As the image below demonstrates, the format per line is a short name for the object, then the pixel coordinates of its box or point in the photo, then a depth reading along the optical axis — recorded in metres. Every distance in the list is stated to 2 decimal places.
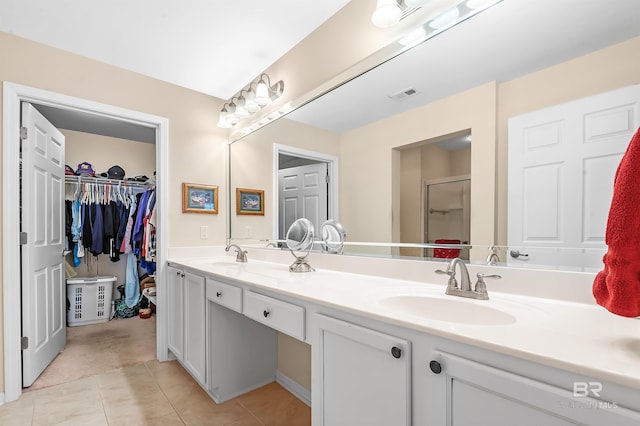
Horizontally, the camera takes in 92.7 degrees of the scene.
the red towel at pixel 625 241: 0.57
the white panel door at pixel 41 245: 2.00
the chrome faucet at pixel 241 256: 2.33
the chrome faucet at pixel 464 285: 1.03
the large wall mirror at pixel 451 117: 0.96
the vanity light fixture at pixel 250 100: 2.23
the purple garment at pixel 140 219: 3.57
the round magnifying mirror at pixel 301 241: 1.77
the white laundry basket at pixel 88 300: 3.38
